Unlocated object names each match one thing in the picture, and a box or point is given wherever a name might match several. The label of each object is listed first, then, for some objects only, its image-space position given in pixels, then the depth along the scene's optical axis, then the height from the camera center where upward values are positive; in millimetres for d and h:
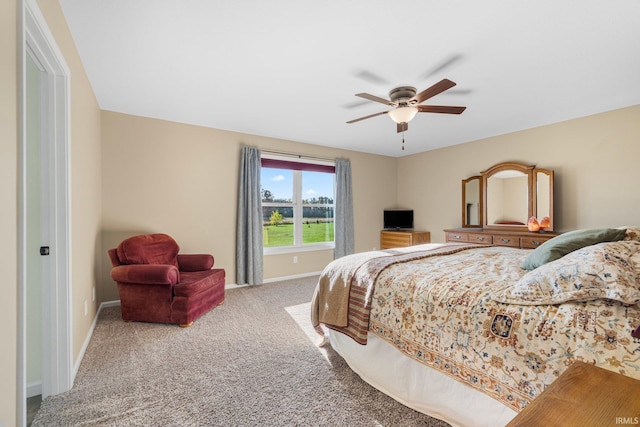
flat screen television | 5794 -136
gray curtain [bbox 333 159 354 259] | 5246 +27
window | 4766 +156
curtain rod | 4581 +1020
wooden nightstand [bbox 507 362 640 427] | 612 -465
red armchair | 2766 -775
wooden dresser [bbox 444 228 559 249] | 3756 -370
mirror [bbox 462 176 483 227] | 4680 +179
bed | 1113 -546
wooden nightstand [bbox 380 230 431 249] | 5293 -505
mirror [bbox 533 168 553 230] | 3803 +259
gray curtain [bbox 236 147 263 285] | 4262 -149
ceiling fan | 2622 +1021
